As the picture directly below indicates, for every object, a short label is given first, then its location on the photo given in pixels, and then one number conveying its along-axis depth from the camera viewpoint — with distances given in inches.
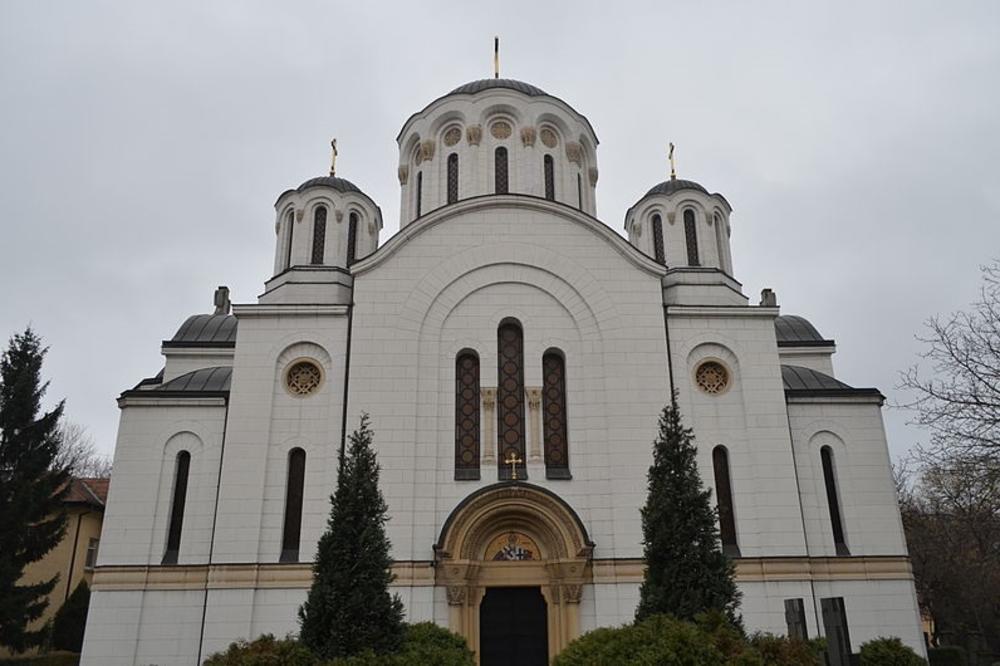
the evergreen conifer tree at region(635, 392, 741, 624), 464.4
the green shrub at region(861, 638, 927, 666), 605.3
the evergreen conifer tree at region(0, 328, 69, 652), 730.2
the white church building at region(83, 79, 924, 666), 657.0
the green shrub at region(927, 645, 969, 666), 950.4
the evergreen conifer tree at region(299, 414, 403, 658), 446.3
